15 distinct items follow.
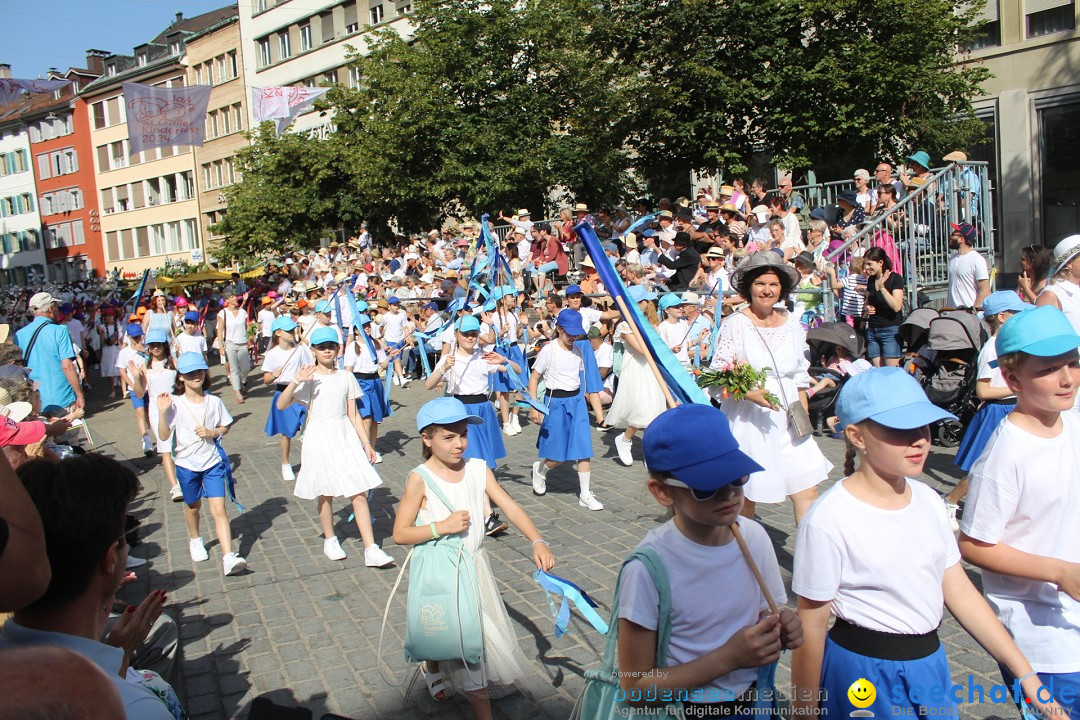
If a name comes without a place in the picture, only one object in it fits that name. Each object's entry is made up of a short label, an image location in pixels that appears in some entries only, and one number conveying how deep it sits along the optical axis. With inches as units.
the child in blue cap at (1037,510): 115.6
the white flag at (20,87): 996.2
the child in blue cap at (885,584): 104.7
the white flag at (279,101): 1262.3
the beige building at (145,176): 2309.3
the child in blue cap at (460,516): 169.0
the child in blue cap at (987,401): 245.8
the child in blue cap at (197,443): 283.4
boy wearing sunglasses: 97.9
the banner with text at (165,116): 957.8
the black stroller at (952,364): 387.2
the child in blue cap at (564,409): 340.8
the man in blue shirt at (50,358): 369.9
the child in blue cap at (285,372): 400.8
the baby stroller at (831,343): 416.8
